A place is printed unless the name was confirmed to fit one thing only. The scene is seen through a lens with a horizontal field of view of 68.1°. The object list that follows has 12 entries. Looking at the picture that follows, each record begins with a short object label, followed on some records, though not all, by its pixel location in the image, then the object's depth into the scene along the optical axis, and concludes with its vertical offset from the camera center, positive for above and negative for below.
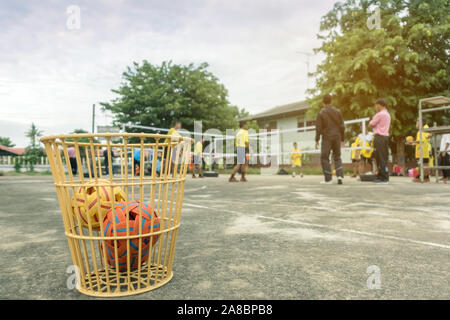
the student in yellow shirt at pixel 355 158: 10.53 +0.04
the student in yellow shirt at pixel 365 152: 10.33 +0.21
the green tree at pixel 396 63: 15.21 +4.50
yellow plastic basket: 1.51 -0.30
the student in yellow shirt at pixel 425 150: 9.25 +0.23
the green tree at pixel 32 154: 26.61 +0.89
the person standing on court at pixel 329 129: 7.40 +0.69
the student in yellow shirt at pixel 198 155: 12.76 +0.26
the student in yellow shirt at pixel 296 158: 14.76 +0.11
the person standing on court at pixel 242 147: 10.03 +0.43
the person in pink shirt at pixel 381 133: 7.51 +0.58
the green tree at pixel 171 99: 25.00 +4.96
